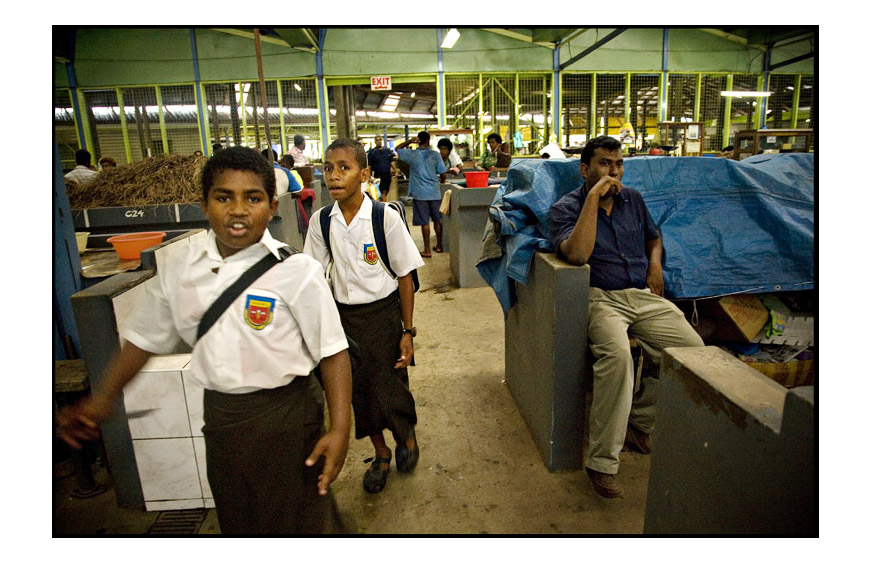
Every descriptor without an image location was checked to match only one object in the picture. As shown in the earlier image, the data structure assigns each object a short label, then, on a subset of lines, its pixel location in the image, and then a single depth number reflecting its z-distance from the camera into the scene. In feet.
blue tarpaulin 8.32
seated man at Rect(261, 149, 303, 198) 17.98
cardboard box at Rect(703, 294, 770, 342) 8.56
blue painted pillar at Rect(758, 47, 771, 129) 37.67
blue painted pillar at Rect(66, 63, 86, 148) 31.14
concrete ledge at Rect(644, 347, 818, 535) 3.12
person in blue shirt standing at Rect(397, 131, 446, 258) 21.22
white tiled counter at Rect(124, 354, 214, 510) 6.54
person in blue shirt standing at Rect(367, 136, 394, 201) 29.53
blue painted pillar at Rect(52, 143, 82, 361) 6.70
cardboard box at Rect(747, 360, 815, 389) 8.54
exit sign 34.88
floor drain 6.60
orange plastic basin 9.07
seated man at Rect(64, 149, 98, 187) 15.24
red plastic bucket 16.90
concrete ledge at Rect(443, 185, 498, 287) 16.24
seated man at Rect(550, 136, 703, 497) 6.97
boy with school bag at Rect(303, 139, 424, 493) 6.73
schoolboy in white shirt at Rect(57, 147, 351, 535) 3.95
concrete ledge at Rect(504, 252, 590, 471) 6.98
